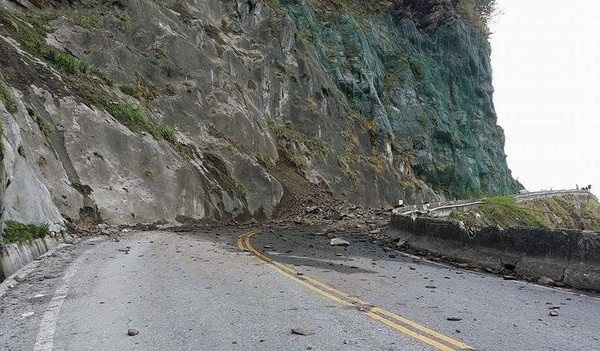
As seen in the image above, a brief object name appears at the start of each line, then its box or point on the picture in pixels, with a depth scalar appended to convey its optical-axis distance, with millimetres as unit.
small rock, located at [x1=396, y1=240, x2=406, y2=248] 12619
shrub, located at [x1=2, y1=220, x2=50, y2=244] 8438
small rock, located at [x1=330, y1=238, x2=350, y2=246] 13064
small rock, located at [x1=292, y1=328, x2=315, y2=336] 4629
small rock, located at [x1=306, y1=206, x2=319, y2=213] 23422
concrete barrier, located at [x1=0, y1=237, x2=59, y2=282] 7618
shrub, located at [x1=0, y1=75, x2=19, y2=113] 12444
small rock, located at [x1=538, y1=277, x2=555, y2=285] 7548
